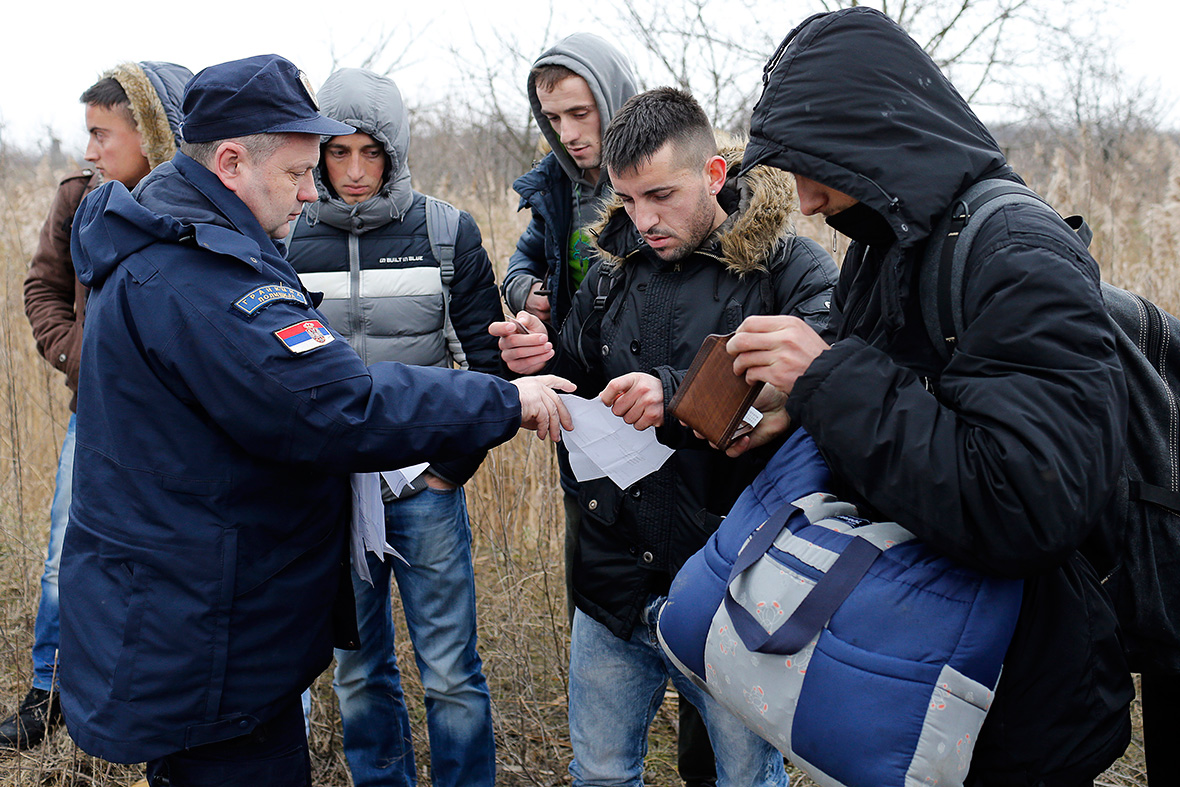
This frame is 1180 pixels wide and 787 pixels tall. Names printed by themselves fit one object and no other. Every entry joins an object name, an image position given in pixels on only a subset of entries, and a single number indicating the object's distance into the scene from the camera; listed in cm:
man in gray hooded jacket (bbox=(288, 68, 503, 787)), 279
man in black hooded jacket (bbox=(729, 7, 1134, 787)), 124
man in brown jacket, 324
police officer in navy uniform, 177
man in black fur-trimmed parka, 211
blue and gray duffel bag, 128
